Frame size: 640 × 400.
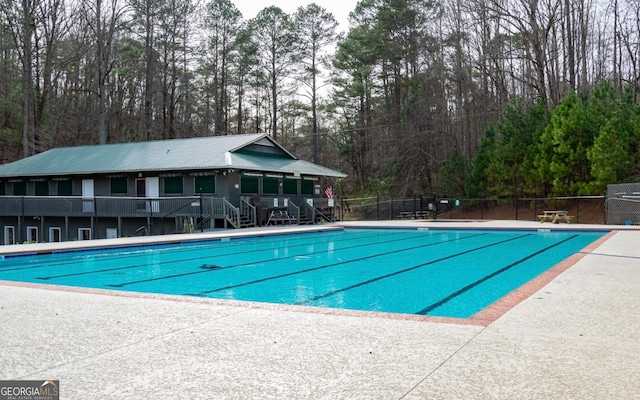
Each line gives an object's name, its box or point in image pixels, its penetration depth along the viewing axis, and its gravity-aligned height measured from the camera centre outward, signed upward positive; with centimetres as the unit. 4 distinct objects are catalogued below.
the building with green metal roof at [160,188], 2178 +72
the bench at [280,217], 2242 -82
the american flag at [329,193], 2769 +30
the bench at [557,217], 2131 -103
